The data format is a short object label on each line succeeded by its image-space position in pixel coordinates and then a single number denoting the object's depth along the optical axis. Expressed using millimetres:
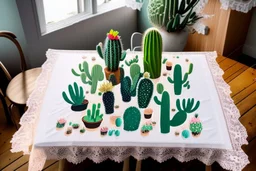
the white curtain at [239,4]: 2242
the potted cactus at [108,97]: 1416
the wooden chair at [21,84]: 1858
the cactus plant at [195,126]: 1297
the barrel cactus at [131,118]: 1324
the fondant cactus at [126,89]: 1486
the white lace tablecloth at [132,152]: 1240
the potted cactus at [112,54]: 1496
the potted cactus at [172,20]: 2064
